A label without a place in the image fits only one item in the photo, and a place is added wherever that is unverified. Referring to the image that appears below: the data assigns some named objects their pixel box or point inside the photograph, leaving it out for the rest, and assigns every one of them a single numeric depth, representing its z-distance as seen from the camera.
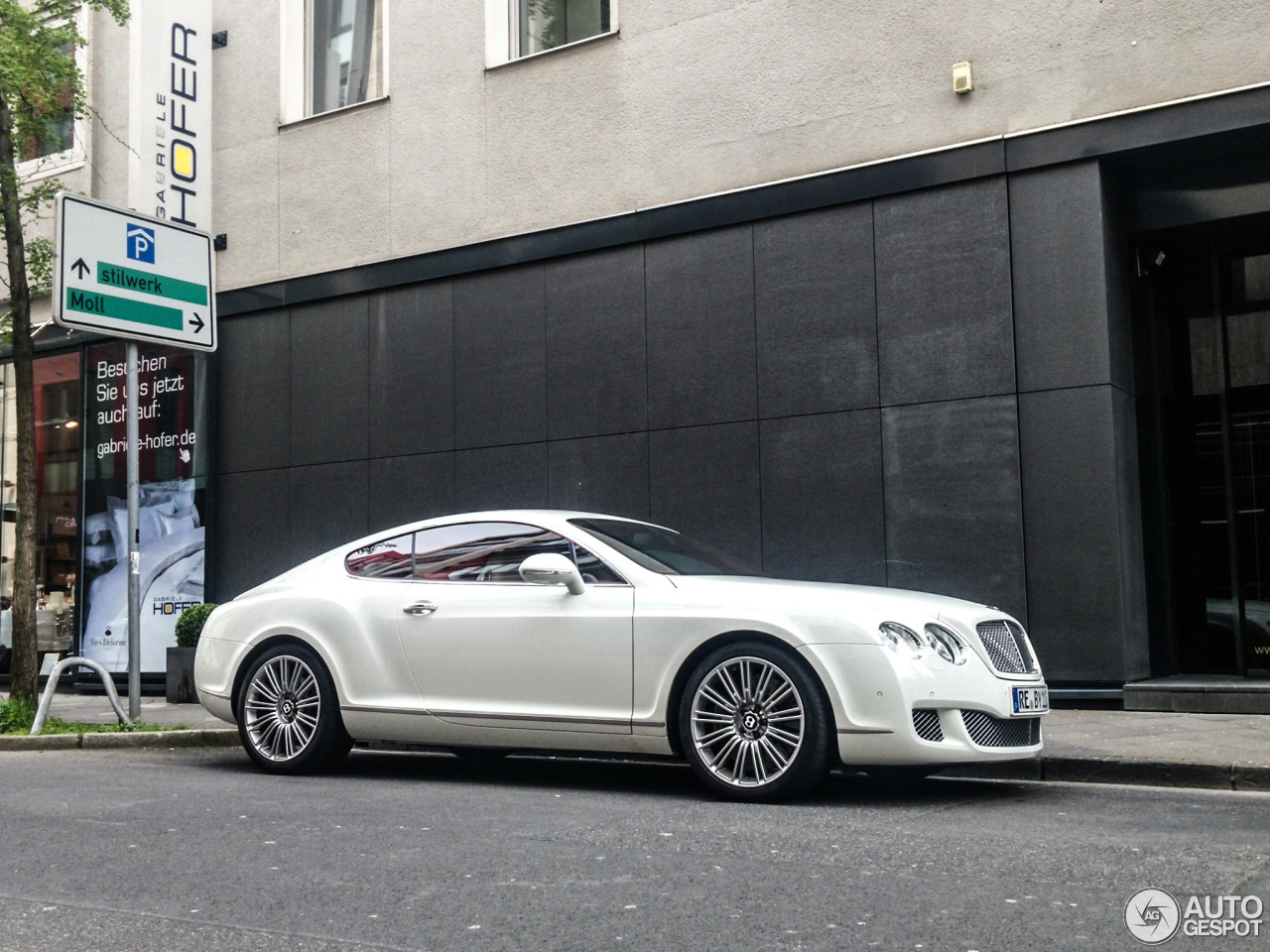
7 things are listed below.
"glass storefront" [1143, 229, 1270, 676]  11.28
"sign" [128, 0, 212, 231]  14.97
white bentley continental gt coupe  6.37
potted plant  14.09
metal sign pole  10.63
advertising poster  16.08
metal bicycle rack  10.16
